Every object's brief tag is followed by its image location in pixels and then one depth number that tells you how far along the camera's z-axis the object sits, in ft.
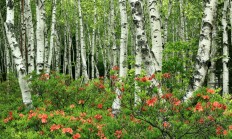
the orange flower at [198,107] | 15.72
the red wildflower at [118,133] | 19.09
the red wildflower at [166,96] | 17.07
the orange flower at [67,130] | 20.61
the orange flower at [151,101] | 15.56
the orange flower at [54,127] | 21.11
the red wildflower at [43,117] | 22.63
